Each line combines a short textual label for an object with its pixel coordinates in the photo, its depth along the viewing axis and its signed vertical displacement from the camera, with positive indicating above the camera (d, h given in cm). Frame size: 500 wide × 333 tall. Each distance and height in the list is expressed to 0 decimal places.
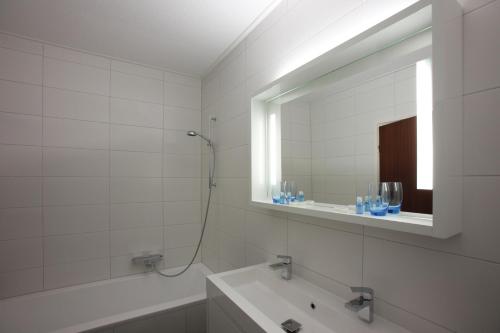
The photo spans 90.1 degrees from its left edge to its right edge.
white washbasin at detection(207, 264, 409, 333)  96 -63
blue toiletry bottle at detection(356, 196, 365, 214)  100 -16
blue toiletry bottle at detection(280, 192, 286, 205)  144 -18
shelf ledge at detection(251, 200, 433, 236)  76 -19
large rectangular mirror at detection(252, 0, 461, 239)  82 +20
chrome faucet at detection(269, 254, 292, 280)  137 -55
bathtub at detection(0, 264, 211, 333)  176 -110
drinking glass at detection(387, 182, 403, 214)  91 -11
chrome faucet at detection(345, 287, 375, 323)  93 -52
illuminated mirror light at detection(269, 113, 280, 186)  159 +12
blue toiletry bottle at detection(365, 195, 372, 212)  101 -14
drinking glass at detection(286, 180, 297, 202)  143 -14
